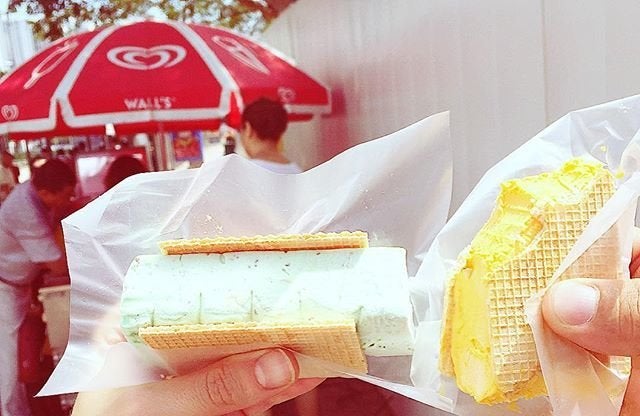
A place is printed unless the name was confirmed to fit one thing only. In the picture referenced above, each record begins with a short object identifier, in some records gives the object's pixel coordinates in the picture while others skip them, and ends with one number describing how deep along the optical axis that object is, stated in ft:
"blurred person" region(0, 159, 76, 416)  13.91
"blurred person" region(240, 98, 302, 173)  14.65
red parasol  14.60
